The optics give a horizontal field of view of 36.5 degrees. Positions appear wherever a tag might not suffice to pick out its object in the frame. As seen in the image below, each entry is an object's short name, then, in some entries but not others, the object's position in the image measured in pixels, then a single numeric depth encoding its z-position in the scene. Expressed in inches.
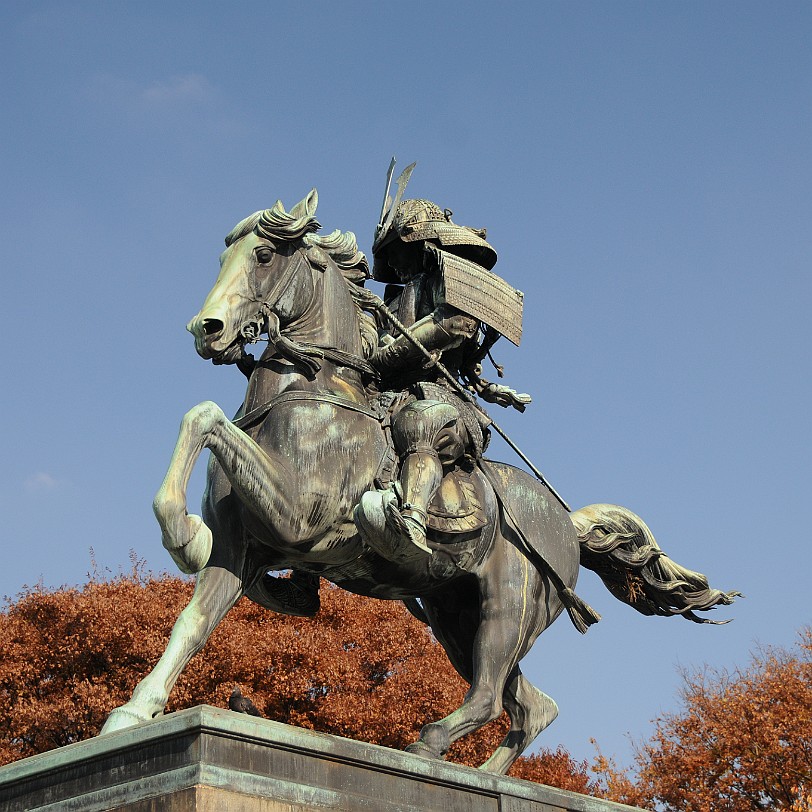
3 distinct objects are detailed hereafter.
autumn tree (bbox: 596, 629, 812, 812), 1011.3
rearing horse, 267.9
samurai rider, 290.2
